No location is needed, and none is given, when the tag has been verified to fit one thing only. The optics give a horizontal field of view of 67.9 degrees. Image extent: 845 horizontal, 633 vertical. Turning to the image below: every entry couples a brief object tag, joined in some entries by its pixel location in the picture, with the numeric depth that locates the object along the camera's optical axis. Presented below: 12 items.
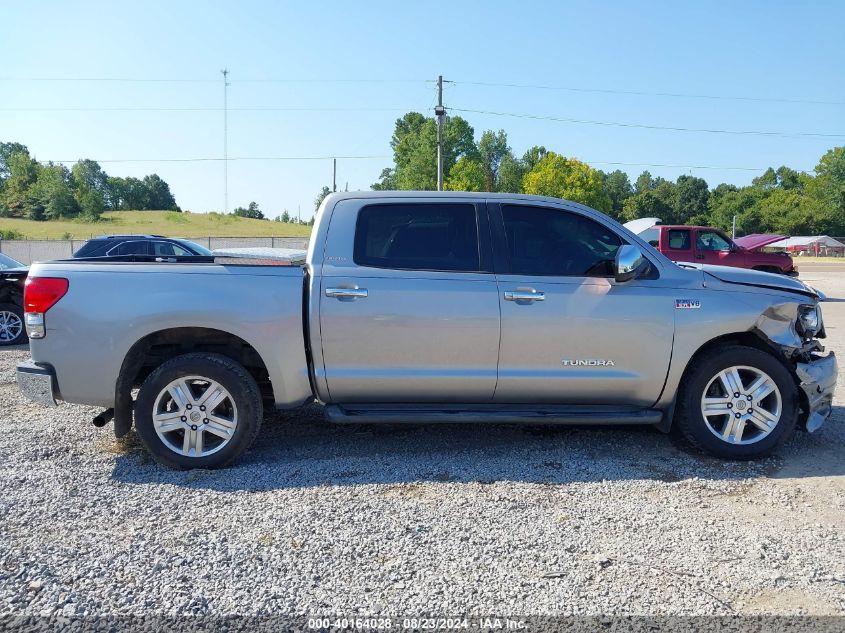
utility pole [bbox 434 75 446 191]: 30.41
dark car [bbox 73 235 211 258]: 14.42
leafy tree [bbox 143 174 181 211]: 120.32
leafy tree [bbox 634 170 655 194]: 113.31
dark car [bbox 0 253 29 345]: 9.48
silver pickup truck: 4.24
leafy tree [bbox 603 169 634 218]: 112.69
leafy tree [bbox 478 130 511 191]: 73.25
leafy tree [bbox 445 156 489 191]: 50.78
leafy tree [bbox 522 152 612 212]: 60.19
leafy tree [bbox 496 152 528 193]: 65.81
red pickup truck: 16.53
